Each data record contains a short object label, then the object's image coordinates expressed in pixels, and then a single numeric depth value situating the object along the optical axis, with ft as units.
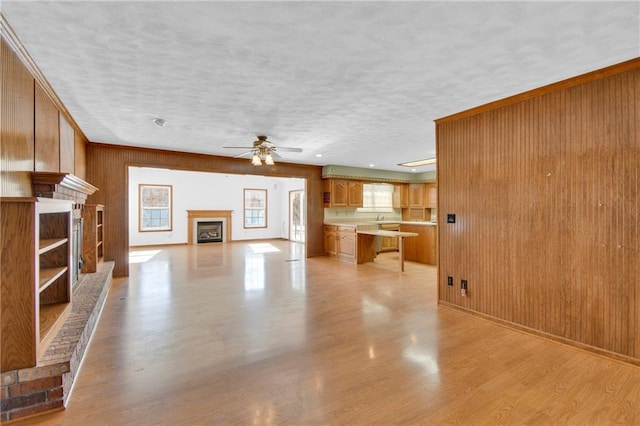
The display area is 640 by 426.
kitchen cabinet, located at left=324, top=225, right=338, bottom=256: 25.05
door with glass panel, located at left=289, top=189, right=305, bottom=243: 36.06
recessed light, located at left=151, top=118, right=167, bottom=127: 12.47
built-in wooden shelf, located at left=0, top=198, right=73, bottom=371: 5.93
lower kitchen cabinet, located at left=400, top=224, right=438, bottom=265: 21.92
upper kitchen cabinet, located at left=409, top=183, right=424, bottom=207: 29.89
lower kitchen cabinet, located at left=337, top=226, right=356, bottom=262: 22.85
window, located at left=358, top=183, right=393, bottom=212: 29.32
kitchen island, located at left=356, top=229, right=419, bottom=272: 22.36
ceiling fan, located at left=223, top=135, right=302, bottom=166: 14.80
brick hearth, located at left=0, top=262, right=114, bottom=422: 5.94
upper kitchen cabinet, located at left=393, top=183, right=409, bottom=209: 30.40
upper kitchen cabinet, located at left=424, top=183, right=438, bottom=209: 29.14
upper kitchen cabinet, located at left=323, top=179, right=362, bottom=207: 25.67
